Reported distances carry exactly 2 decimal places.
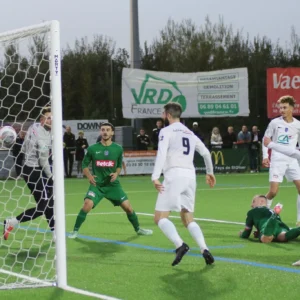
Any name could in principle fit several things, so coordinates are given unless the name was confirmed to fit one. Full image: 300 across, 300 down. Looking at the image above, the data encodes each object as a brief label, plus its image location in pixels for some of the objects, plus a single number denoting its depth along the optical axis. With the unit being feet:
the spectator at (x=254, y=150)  102.73
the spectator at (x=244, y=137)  103.30
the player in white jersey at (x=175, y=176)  28.81
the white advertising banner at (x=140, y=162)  101.29
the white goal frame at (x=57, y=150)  25.12
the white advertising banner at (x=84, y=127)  106.11
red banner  110.32
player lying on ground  34.81
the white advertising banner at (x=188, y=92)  106.22
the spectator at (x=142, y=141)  102.37
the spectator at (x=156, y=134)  97.82
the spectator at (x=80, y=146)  97.81
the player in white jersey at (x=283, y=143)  40.57
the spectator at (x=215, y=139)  103.45
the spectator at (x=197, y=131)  99.50
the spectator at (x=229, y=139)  103.81
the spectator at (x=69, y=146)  98.27
